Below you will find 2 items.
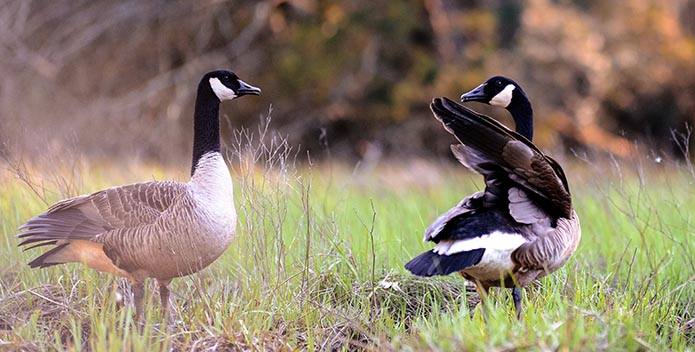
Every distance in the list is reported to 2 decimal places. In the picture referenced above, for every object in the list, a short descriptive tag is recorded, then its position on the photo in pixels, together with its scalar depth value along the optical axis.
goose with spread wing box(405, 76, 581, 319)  8.84
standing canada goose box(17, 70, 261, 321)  9.57
